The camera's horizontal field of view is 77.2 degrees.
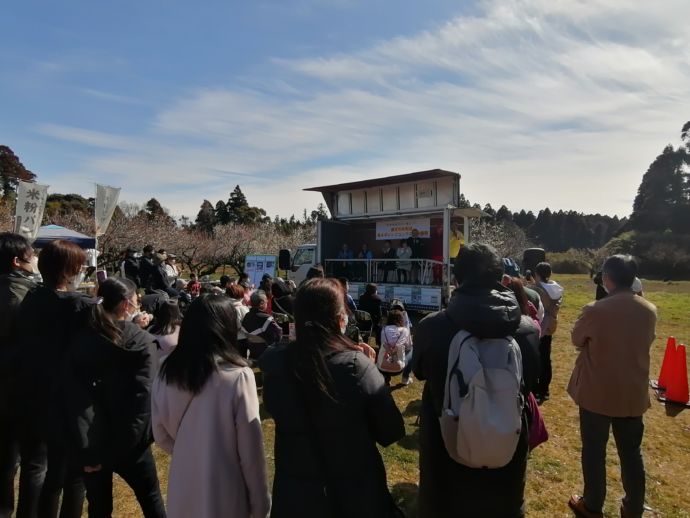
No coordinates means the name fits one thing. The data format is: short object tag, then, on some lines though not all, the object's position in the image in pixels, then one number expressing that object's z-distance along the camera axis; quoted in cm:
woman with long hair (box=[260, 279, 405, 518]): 170
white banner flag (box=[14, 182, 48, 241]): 1019
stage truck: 1013
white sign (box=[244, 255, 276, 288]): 1450
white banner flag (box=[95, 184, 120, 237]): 1101
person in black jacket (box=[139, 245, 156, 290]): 749
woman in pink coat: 185
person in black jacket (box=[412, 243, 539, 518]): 198
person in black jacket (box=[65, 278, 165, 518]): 225
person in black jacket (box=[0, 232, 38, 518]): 261
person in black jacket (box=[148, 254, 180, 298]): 749
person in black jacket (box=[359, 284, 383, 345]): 690
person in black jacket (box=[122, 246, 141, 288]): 784
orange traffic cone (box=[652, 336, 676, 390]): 600
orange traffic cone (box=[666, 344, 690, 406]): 568
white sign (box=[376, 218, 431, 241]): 1153
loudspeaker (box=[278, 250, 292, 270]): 1301
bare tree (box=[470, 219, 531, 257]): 3447
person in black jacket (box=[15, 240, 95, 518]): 240
